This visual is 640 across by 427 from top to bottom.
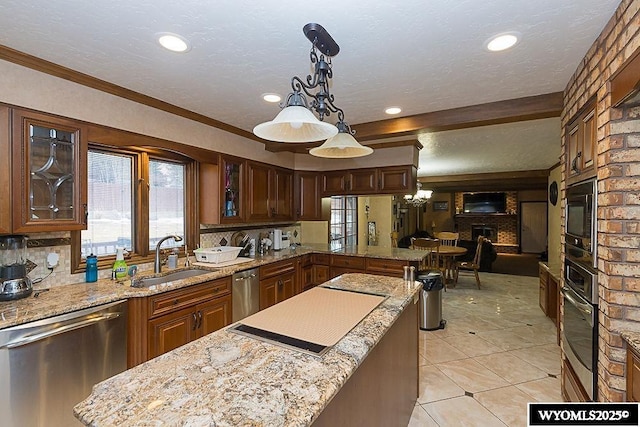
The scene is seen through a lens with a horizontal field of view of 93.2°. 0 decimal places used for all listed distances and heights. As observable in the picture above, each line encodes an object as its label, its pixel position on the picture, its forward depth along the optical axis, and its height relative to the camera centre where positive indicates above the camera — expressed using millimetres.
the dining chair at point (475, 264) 5852 -1020
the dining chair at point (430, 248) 5555 -676
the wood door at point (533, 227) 10805 -532
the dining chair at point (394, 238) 5998 -517
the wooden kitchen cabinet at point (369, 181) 4102 +454
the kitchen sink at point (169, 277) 2562 -583
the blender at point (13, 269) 1813 -343
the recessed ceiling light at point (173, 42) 1693 +988
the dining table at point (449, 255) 5782 -827
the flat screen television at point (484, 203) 11227 +364
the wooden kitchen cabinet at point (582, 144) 1758 +437
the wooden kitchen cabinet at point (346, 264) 3924 -683
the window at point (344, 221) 5981 -185
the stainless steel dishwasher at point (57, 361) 1574 -865
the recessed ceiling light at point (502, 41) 1682 +984
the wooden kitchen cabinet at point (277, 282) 3316 -806
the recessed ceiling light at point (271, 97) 2557 +998
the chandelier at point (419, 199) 7820 +408
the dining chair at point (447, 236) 6348 -498
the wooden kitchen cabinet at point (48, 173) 1869 +266
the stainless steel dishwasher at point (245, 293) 2936 -816
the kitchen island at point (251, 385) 790 -528
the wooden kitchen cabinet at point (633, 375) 1358 -754
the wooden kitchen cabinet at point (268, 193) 3763 +266
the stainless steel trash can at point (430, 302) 3781 -1121
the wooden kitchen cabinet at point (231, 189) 3373 +281
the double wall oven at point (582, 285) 1673 -446
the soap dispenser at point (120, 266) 2449 -439
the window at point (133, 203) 2535 +92
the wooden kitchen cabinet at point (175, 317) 2123 -823
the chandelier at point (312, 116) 1321 +451
